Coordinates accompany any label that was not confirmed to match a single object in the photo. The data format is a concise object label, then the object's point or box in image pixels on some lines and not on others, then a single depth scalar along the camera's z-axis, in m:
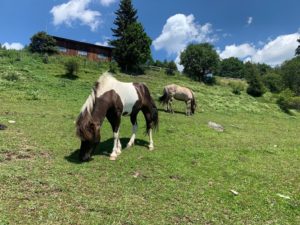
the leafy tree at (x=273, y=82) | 44.16
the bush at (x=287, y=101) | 22.19
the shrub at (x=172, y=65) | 39.66
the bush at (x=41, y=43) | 28.10
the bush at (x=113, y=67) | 26.62
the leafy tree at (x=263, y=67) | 84.93
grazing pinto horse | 5.37
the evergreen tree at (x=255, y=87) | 28.83
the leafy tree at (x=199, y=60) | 37.16
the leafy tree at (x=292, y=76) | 44.57
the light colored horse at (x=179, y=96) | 13.71
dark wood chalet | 33.09
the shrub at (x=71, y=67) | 19.58
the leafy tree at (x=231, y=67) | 90.82
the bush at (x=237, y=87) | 26.46
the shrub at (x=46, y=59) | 22.96
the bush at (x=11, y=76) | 15.70
